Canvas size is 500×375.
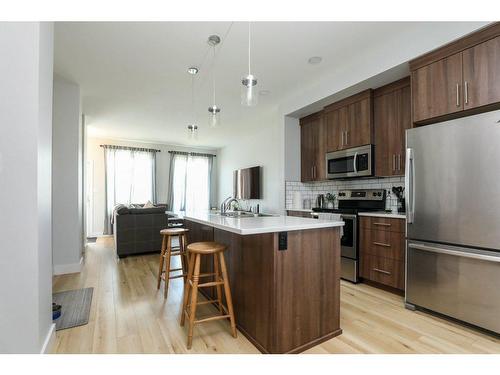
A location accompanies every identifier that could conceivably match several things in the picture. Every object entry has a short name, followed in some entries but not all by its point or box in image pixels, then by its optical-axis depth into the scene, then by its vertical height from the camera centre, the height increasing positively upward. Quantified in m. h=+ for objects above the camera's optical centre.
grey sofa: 4.46 -0.69
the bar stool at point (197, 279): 1.83 -0.68
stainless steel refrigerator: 1.94 -0.24
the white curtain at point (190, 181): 7.76 +0.27
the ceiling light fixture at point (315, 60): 2.93 +1.51
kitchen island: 1.68 -0.64
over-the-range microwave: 3.27 +0.38
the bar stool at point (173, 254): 2.86 -0.73
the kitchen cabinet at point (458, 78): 2.00 +0.96
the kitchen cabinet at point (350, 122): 3.27 +0.93
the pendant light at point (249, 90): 1.91 +0.75
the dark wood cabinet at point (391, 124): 2.94 +0.78
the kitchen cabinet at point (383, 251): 2.72 -0.68
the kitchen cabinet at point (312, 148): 4.02 +0.69
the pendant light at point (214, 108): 2.56 +0.84
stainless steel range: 3.20 -0.38
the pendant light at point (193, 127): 3.18 +0.78
